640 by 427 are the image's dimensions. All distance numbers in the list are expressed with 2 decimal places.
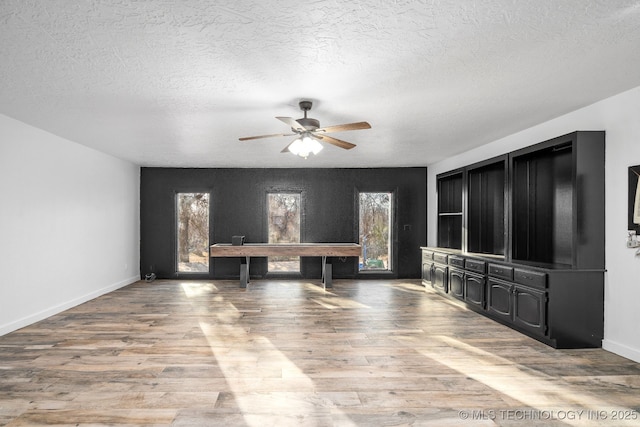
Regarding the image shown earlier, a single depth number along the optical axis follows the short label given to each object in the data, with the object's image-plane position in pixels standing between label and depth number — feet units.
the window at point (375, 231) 25.03
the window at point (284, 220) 24.93
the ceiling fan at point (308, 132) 10.32
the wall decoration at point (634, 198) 10.03
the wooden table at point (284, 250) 21.58
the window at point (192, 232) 24.68
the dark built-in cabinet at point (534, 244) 11.26
